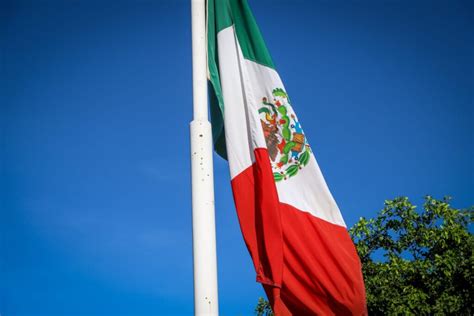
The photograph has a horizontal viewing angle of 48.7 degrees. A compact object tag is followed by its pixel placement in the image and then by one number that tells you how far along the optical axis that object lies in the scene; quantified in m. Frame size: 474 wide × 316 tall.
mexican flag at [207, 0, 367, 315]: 5.43
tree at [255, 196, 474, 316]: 15.48
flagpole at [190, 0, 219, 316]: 4.67
